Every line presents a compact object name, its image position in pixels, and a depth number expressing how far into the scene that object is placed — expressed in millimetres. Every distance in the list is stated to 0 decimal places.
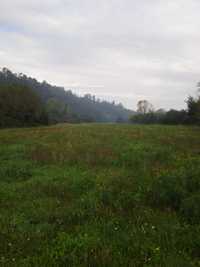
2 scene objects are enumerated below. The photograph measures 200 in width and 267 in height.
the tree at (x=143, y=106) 80173
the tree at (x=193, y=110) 32133
